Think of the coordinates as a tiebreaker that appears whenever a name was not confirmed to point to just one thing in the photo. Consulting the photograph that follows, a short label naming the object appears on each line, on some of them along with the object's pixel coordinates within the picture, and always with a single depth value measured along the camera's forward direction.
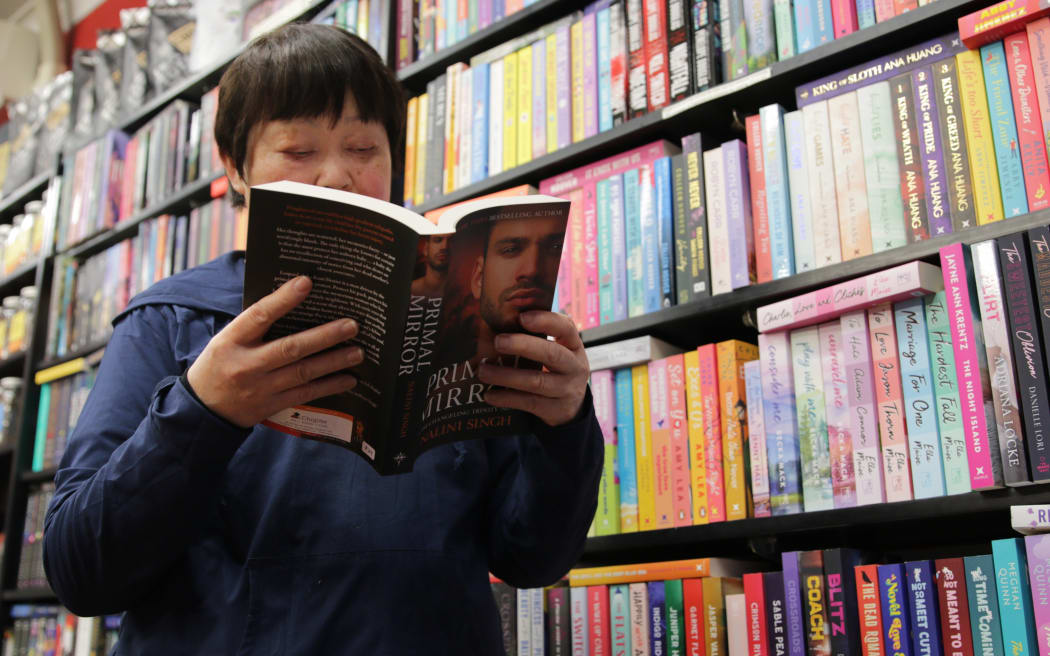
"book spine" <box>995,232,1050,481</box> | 1.05
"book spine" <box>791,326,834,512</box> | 1.24
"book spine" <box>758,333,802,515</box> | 1.28
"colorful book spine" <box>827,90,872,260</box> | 1.29
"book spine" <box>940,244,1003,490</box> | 1.09
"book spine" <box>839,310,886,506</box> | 1.19
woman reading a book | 0.77
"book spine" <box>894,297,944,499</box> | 1.14
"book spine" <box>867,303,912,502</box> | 1.17
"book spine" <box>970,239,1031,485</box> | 1.07
